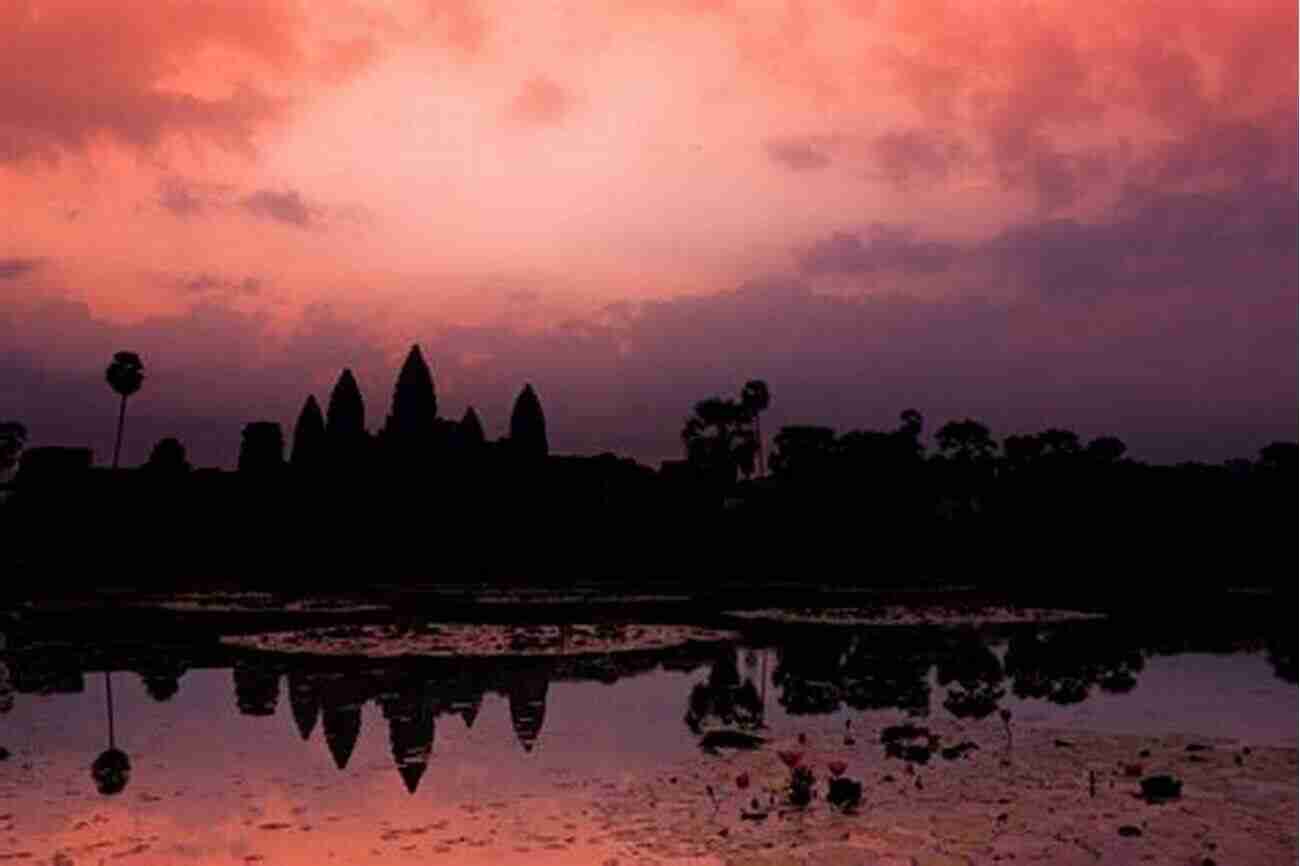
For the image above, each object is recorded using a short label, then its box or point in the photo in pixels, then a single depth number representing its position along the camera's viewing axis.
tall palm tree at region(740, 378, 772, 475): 122.38
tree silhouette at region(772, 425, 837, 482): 110.40
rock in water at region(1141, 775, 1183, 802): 14.71
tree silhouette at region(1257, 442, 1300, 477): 99.72
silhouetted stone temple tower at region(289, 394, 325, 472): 110.62
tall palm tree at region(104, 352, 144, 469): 106.50
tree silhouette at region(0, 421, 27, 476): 126.00
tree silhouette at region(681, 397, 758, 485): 123.56
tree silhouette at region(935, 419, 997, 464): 129.62
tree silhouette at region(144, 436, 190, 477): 99.12
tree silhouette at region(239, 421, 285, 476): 111.44
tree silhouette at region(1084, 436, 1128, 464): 129.88
